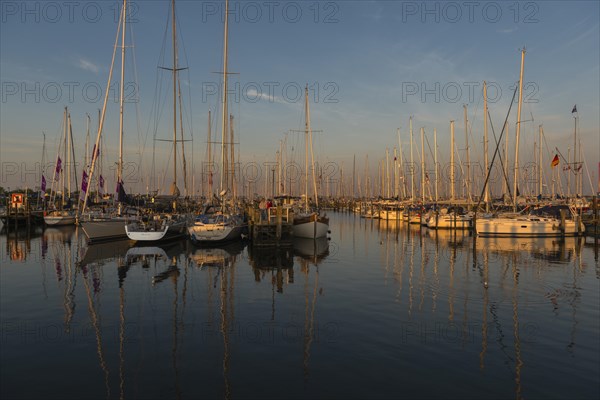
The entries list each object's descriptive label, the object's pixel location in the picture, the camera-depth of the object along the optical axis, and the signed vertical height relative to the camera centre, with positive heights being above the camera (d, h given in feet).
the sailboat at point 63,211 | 177.85 -5.15
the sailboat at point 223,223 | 108.06 -6.61
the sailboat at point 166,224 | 106.63 -6.87
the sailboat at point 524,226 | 135.95 -9.75
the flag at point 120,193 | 114.32 +1.49
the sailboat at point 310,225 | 124.98 -8.33
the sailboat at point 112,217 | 110.63 -5.08
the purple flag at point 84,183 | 136.54 +5.49
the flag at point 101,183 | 195.00 +7.26
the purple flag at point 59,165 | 205.37 +16.32
